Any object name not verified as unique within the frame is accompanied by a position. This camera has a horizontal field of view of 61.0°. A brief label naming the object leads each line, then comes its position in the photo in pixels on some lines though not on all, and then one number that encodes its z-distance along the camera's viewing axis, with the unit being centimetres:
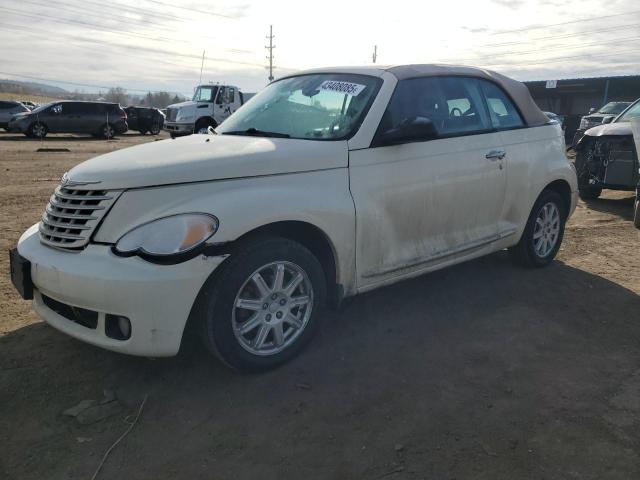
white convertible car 279
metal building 3450
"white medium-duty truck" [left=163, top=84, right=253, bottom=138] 2273
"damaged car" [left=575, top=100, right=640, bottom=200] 809
